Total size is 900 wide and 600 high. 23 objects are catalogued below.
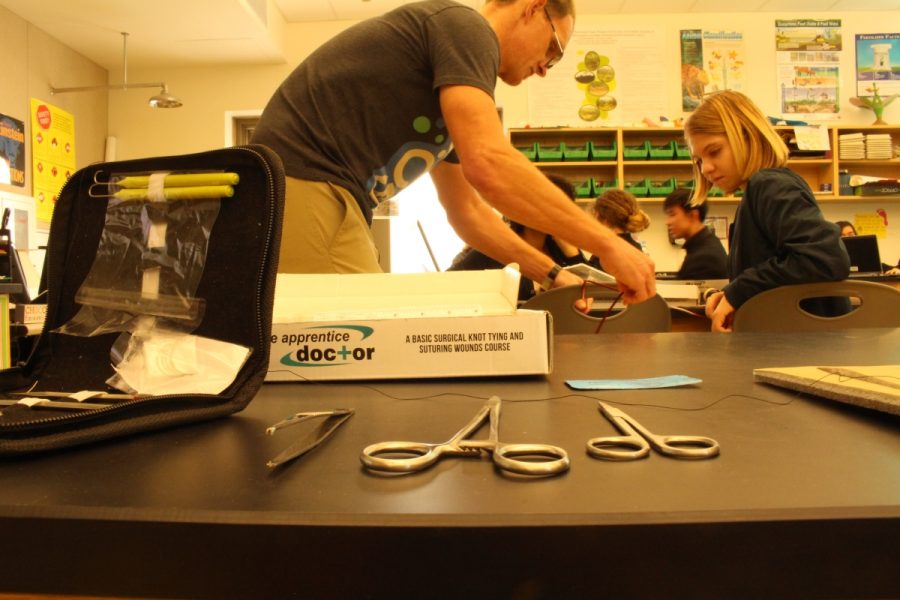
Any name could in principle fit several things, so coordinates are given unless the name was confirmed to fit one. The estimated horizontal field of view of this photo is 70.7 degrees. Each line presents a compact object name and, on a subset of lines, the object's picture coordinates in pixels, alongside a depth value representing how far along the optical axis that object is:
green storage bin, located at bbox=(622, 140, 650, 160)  4.26
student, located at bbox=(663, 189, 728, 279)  3.13
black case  0.44
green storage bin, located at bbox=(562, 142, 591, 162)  4.26
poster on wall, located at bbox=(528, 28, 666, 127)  4.47
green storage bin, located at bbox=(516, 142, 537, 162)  4.26
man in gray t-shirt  0.96
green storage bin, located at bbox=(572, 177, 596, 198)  4.32
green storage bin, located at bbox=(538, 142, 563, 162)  4.23
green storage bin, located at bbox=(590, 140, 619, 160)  4.28
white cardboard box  0.61
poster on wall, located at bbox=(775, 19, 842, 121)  4.47
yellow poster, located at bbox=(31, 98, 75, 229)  3.95
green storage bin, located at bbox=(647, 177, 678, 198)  4.25
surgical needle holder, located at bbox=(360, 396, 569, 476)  0.28
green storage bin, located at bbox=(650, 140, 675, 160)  4.24
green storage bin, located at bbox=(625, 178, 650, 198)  4.30
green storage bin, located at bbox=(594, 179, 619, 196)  4.36
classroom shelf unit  4.25
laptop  3.26
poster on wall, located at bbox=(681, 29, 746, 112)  4.49
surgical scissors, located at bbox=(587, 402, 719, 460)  0.31
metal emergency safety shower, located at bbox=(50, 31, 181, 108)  3.95
